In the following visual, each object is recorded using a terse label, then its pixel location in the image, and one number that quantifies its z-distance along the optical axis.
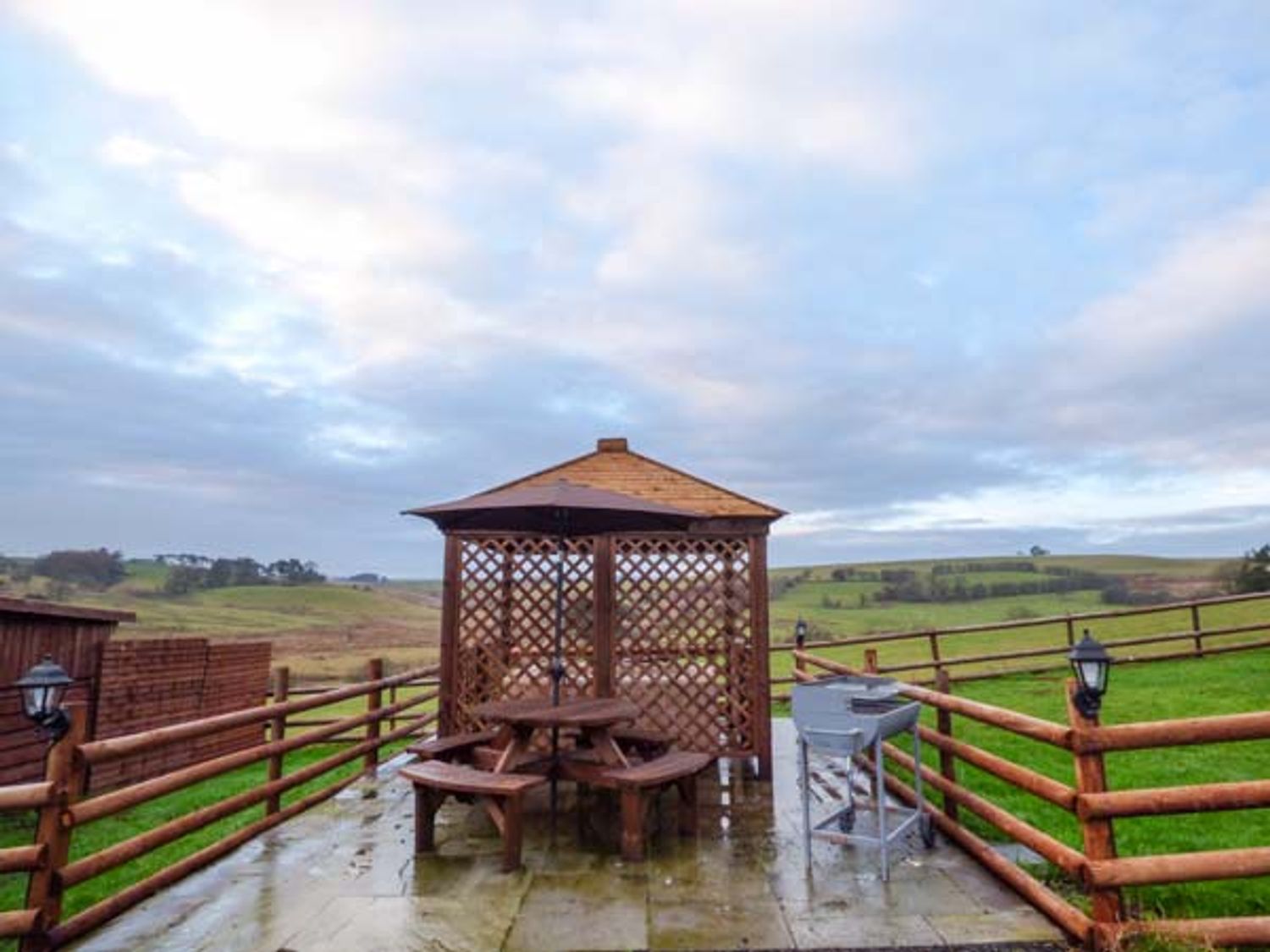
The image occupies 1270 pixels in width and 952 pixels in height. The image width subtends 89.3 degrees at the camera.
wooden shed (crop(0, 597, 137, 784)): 6.78
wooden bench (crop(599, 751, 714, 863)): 3.55
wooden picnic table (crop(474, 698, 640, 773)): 3.93
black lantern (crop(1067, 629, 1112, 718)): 2.50
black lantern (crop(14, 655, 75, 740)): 2.55
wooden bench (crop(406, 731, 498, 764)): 4.25
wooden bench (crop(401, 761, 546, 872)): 3.43
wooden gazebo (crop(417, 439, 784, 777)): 5.68
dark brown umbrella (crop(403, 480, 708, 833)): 4.04
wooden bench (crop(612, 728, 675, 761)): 4.67
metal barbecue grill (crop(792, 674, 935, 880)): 3.29
